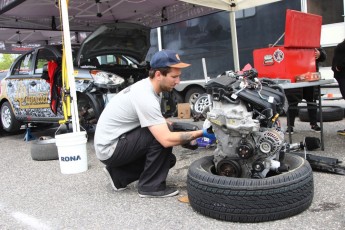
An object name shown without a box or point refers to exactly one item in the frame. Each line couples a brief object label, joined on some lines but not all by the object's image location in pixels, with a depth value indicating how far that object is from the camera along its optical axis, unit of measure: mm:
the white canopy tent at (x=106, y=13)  7883
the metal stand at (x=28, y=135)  8219
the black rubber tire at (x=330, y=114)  7160
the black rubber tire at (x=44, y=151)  5848
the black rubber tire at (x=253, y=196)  2797
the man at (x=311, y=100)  5332
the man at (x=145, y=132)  3449
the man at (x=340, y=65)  5270
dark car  6316
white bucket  4898
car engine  3014
